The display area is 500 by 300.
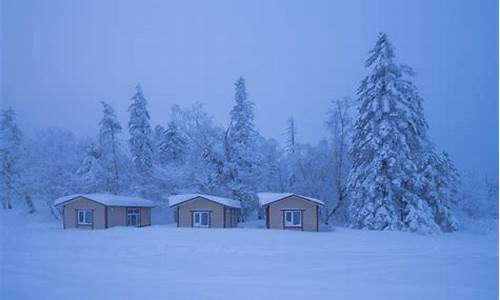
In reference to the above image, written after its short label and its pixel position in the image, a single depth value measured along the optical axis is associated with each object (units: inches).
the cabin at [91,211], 1374.3
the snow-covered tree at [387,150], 1261.1
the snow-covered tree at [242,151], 1727.4
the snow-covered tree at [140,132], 1942.7
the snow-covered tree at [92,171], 1822.1
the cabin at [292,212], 1289.4
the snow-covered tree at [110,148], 1913.1
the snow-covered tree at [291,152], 1948.0
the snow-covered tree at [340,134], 1609.3
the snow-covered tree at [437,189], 1384.1
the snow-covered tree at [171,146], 1975.9
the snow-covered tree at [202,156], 1737.2
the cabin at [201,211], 1358.3
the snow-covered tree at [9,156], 1849.2
